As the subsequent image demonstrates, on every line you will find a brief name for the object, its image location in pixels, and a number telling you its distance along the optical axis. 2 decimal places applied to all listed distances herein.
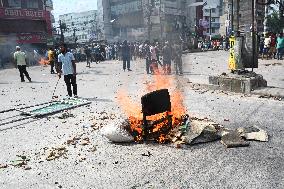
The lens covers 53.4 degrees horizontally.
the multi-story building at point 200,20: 60.94
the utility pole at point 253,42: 10.30
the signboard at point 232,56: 10.56
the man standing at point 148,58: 16.45
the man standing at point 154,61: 16.16
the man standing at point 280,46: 18.56
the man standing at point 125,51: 18.55
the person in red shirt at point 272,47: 20.92
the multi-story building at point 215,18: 99.81
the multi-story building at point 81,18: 101.22
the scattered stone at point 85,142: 6.04
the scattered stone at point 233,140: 5.42
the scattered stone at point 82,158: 5.27
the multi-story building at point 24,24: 34.88
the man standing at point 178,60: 15.68
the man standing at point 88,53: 23.43
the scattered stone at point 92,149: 5.67
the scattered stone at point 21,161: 5.22
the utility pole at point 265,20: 28.05
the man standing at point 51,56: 19.06
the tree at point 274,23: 45.57
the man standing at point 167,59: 14.84
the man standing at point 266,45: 21.23
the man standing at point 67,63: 10.42
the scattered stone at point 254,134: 5.68
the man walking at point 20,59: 15.52
